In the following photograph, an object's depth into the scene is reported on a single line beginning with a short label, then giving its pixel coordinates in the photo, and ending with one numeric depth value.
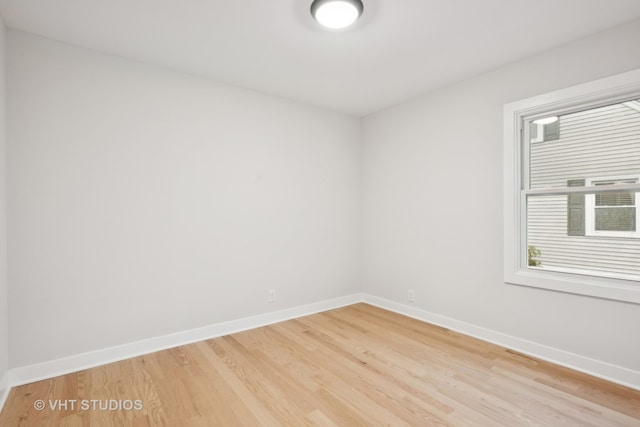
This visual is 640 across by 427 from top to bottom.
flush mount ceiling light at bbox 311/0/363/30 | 1.98
